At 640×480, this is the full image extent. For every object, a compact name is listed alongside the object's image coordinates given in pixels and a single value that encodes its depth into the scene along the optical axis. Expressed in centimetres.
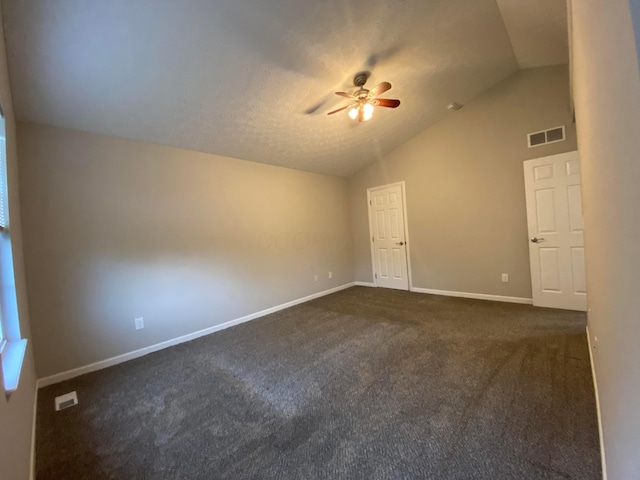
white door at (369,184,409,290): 506
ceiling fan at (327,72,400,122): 259
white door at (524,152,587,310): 332
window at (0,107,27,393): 170
